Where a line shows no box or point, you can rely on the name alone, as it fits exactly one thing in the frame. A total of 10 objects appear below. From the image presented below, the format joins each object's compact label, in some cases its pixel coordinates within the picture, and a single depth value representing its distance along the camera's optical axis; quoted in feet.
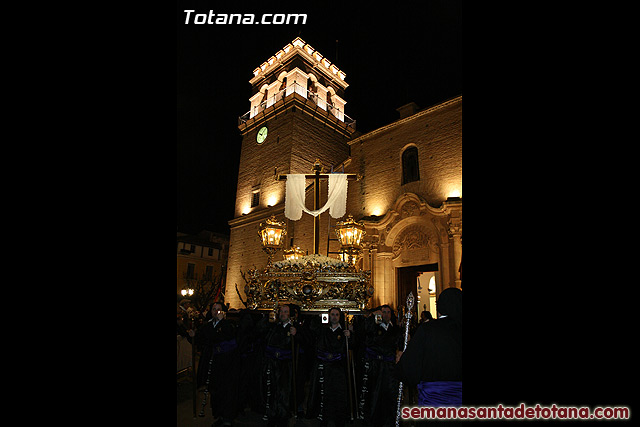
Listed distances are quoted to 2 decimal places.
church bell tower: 69.31
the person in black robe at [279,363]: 20.34
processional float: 24.72
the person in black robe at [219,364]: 19.99
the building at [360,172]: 46.16
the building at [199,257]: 119.75
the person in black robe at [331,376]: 19.67
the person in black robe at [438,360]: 11.26
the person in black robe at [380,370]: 20.24
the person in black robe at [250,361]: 21.81
